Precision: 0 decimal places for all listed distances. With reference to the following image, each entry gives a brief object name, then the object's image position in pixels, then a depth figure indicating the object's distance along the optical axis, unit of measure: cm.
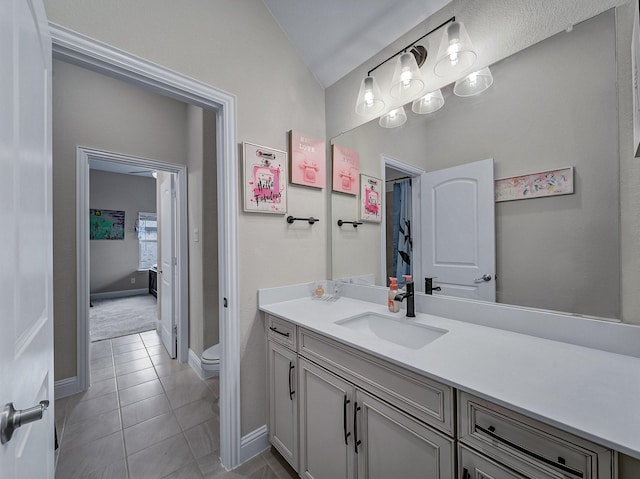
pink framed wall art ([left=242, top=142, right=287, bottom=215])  160
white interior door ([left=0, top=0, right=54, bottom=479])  50
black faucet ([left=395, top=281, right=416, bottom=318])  138
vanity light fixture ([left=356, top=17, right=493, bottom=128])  126
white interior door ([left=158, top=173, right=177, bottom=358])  292
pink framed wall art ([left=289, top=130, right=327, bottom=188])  181
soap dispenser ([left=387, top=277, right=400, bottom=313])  148
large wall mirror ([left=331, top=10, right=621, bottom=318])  97
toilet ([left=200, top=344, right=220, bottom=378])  233
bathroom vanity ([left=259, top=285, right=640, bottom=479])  63
